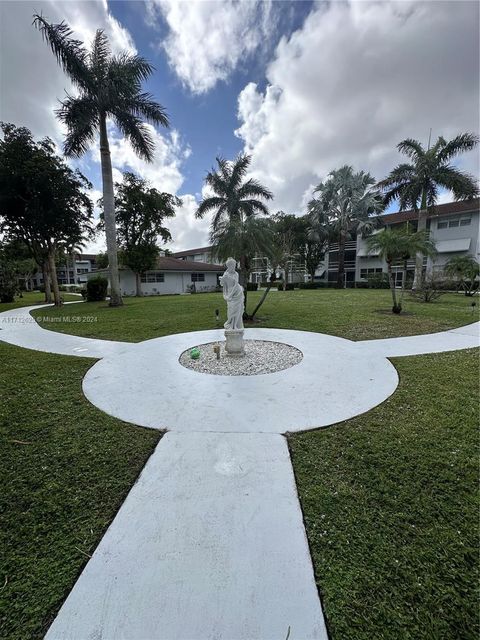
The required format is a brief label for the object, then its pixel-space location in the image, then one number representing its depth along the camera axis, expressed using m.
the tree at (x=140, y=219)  22.89
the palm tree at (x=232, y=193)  20.20
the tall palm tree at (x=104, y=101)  11.82
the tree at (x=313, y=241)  27.25
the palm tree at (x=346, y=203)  25.02
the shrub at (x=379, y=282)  27.63
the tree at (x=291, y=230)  28.71
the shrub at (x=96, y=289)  18.84
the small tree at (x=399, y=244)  9.80
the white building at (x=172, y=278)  28.51
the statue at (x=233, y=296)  5.96
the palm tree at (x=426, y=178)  17.53
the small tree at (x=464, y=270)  15.71
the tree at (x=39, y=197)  13.88
